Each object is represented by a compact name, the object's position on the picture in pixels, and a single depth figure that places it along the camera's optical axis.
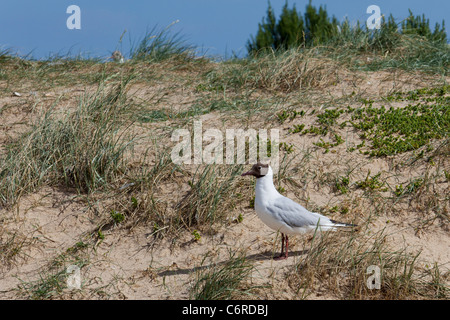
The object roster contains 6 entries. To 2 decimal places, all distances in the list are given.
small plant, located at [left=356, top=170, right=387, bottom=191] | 16.73
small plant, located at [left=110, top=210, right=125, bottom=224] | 15.58
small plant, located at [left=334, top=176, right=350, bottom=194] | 16.50
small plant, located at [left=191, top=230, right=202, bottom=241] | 14.80
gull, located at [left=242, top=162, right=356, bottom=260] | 12.73
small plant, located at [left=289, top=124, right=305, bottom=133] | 18.92
